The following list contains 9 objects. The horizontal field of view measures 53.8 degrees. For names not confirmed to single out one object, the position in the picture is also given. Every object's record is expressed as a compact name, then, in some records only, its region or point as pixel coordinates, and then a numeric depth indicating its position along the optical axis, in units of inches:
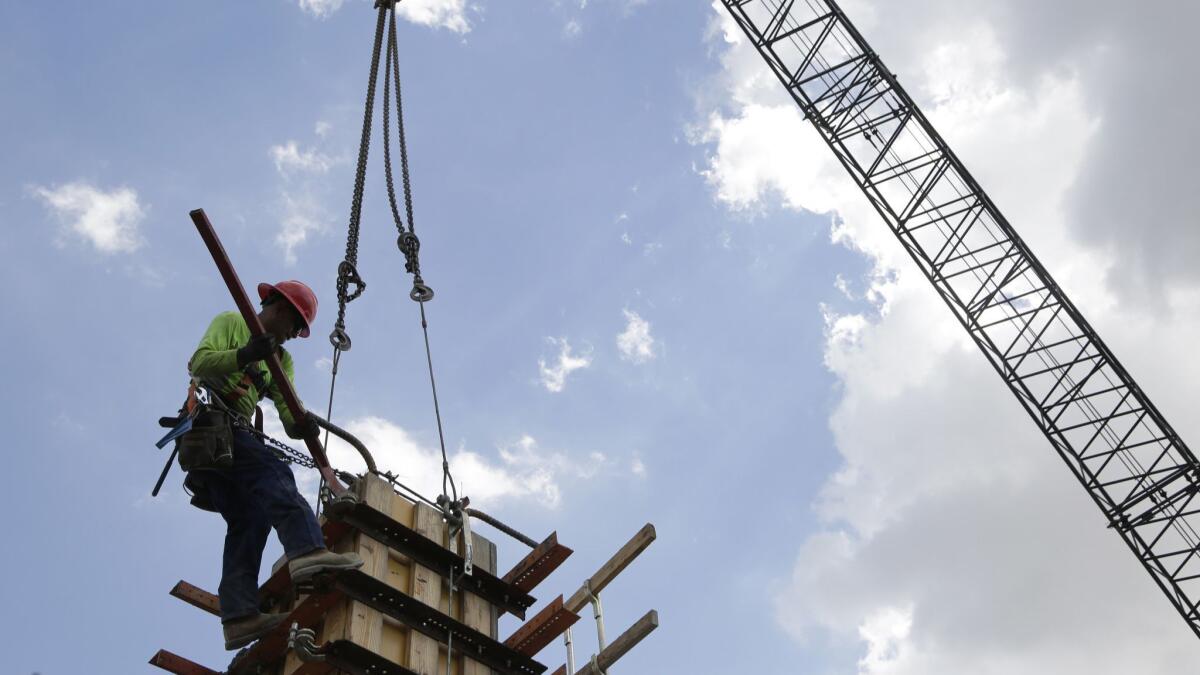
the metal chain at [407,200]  451.5
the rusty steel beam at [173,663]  298.4
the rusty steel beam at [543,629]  328.5
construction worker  263.6
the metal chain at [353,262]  411.2
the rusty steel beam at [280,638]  293.7
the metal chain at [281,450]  282.7
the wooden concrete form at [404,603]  292.2
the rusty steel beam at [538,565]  340.5
